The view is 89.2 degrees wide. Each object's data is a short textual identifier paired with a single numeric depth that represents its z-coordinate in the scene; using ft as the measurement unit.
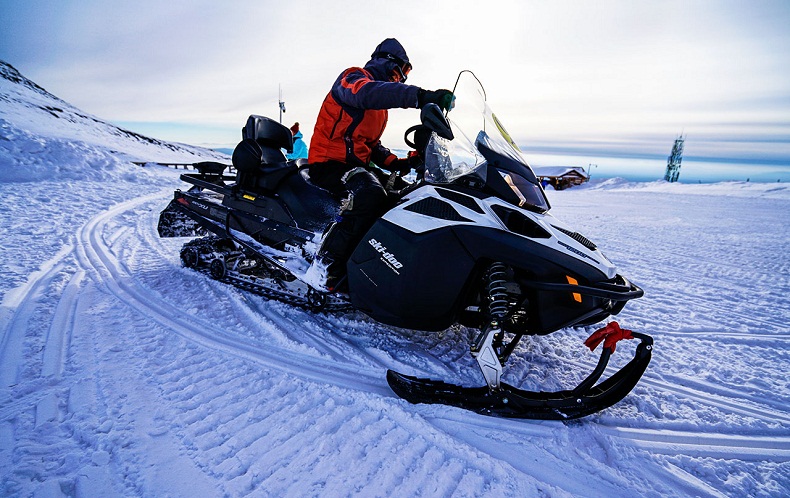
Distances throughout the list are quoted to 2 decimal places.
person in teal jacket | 31.33
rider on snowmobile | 8.10
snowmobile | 6.39
